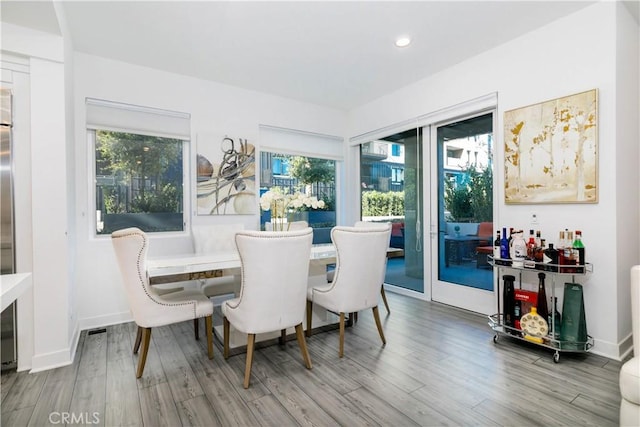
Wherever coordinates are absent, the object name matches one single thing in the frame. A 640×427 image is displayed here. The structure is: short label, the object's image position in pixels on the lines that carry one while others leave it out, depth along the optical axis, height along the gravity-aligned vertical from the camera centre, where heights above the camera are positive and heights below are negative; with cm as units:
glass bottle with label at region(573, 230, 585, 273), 227 -34
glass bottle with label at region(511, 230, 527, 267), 254 -34
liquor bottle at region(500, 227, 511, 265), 270 -34
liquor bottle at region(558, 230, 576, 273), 228 -39
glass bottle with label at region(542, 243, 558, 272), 235 -39
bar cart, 228 -98
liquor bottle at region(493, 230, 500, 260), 273 -35
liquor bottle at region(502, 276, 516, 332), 267 -80
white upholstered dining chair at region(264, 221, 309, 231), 365 -18
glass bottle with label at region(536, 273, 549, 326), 249 -74
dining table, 209 -41
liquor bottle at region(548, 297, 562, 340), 233 -89
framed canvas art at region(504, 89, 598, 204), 241 +47
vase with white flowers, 262 +7
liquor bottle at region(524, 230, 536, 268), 244 -37
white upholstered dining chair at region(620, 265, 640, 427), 134 -81
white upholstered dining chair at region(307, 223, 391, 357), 237 -47
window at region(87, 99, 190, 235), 325 +51
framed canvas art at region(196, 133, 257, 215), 370 +44
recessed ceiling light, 287 +156
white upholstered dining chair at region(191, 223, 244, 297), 293 -35
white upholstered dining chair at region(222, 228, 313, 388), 194 -47
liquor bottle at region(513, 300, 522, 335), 262 -88
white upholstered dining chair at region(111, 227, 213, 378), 200 -59
